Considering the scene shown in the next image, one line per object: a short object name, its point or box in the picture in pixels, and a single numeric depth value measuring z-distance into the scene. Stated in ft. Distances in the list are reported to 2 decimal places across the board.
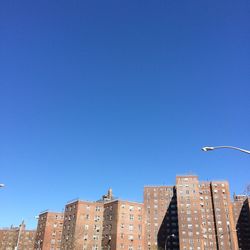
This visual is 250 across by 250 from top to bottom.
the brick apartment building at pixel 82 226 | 307.99
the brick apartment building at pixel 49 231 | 356.18
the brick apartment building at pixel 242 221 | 451.73
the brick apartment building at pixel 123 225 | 300.40
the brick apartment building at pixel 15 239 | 531.50
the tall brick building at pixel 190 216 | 388.16
